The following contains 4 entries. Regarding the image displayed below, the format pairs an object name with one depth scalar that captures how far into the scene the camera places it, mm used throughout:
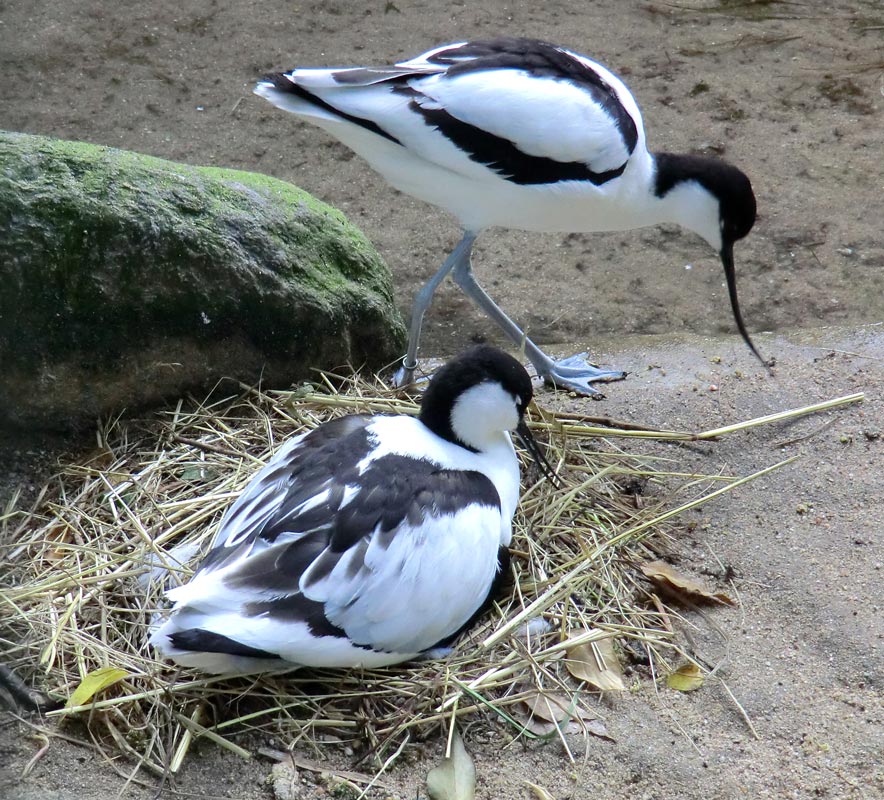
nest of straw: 4816
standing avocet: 6570
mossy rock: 6055
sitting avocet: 4668
